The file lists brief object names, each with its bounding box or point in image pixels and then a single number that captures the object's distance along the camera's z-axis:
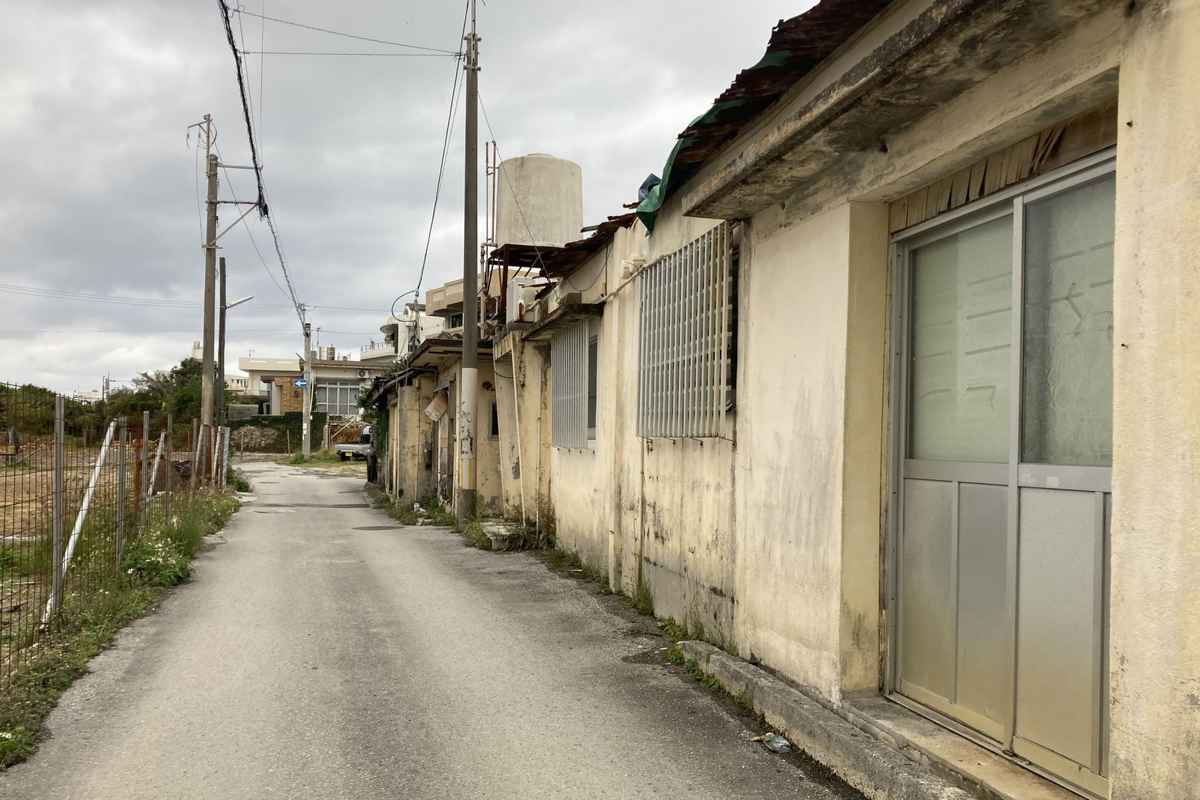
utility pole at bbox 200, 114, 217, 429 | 21.47
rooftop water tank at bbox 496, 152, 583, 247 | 14.52
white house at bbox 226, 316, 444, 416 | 62.03
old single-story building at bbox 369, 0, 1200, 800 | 2.80
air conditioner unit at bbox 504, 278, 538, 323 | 13.32
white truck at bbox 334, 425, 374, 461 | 44.02
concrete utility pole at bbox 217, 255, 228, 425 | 28.84
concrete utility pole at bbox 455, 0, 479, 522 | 14.16
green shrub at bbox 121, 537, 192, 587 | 8.86
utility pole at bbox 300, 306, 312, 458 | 44.28
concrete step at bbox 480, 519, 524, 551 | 11.94
